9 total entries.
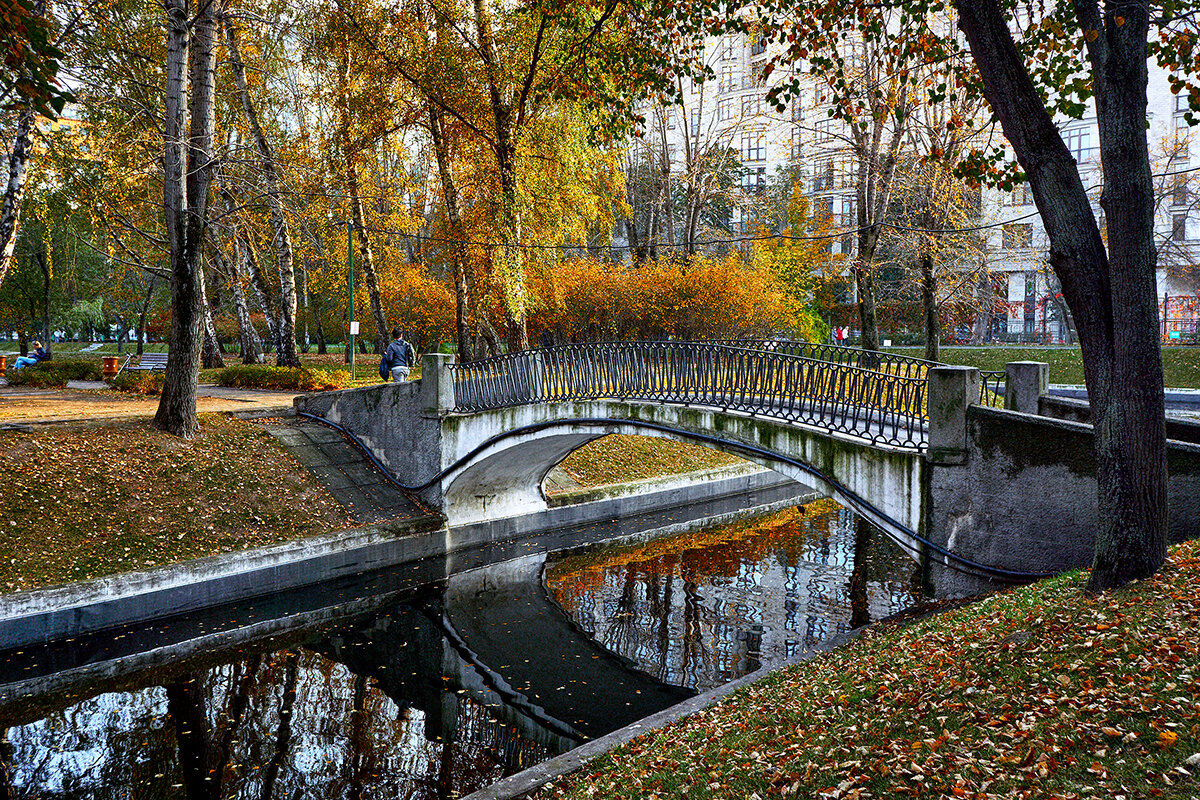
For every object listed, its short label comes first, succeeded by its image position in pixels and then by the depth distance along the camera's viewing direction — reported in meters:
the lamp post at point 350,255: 22.27
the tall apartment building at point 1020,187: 30.86
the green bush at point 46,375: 21.28
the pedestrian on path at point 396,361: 19.19
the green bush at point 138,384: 19.80
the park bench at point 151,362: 25.58
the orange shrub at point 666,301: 25.25
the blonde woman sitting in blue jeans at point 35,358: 28.23
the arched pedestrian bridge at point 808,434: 9.10
